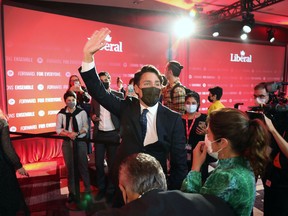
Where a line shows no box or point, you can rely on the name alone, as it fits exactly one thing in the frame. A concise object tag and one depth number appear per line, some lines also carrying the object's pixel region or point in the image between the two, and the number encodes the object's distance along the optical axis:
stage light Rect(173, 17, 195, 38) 7.61
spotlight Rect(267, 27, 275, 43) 9.33
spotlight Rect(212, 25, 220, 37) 8.17
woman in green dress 1.06
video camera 2.21
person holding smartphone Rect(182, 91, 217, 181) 3.37
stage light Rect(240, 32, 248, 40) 8.78
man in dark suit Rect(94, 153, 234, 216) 0.73
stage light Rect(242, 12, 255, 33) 6.62
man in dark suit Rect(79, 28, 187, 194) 1.84
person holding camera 2.01
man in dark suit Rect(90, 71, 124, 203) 3.70
